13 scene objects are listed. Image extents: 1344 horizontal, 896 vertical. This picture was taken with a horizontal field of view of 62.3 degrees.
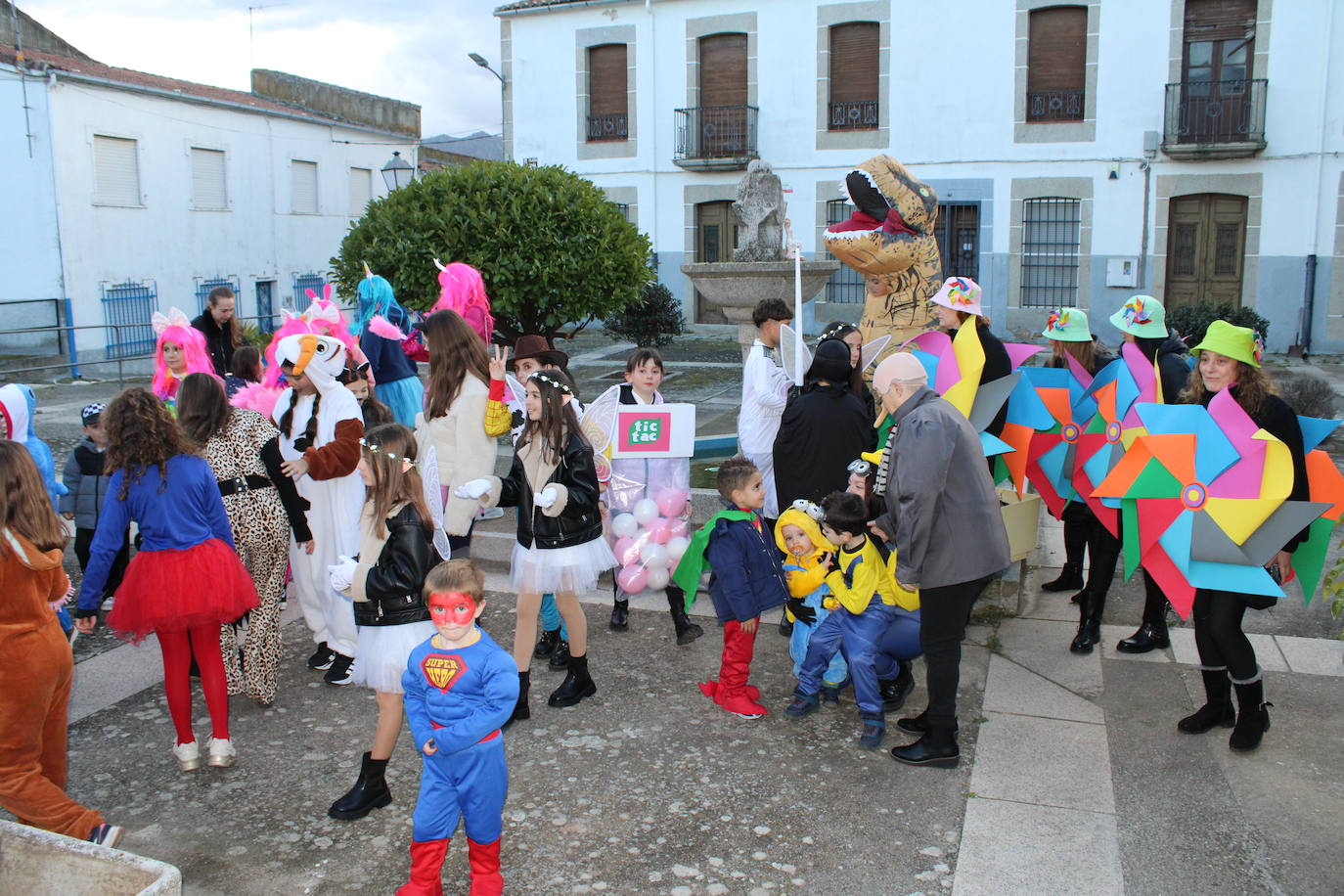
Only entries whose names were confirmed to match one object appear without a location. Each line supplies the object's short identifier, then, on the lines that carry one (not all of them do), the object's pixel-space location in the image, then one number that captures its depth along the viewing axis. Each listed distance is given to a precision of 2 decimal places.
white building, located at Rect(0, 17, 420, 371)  19.19
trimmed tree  9.87
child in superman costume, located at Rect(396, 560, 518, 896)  3.21
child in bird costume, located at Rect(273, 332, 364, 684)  4.91
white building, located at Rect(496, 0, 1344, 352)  18.36
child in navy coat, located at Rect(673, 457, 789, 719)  4.63
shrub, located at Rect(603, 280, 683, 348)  19.38
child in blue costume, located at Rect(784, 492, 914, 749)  4.50
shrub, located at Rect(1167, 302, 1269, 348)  17.34
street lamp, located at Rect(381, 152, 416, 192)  15.17
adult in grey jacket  4.11
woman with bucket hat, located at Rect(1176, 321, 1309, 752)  4.35
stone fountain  7.74
